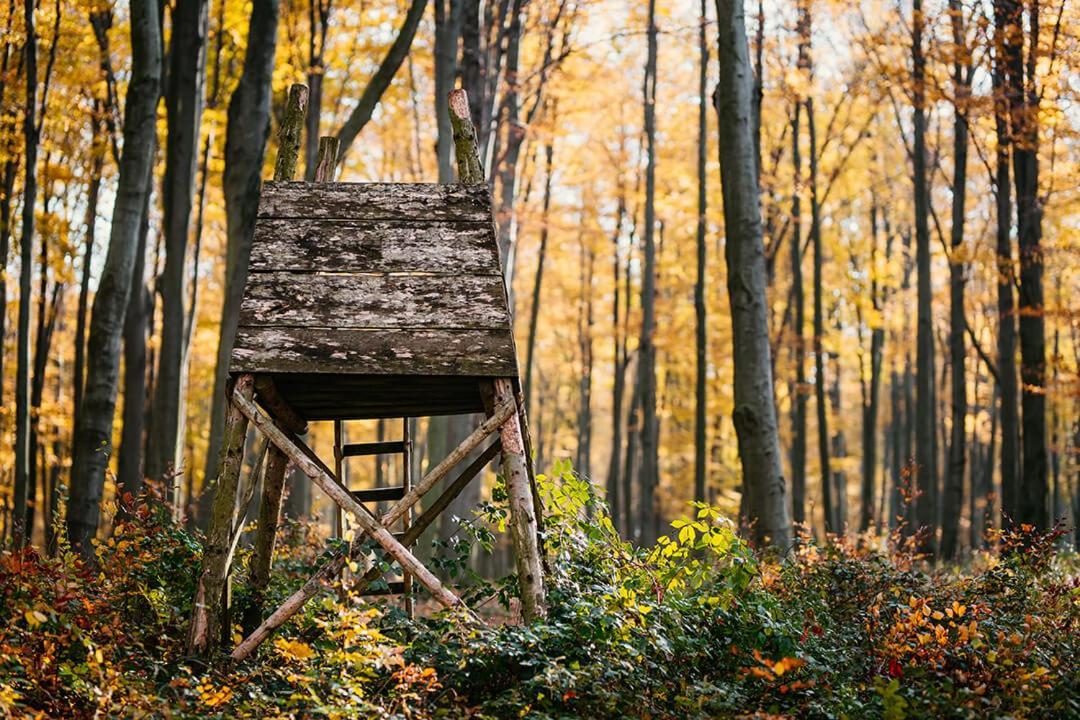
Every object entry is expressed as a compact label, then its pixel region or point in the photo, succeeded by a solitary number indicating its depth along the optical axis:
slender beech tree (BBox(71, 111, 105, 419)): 17.34
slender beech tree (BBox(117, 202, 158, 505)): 12.72
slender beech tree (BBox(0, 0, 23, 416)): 14.50
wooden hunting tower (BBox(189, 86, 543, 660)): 5.36
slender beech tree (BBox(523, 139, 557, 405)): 22.92
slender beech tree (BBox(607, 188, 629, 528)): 24.05
